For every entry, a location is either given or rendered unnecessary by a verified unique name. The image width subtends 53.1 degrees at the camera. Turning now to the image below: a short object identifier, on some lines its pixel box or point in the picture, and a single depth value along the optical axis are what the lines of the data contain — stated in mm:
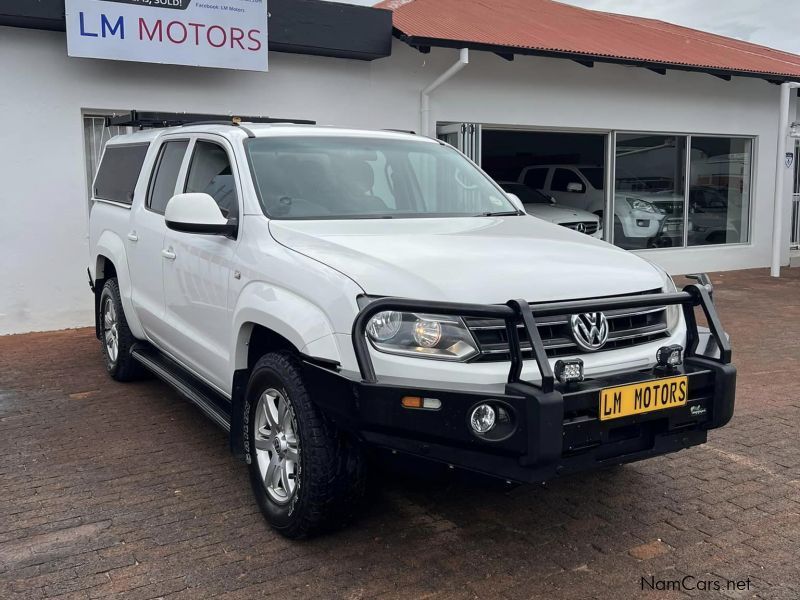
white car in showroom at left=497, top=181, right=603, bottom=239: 12289
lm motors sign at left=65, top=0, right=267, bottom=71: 8125
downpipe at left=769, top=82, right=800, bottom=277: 12953
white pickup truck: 3027
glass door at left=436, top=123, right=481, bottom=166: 10711
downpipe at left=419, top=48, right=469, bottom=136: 10405
